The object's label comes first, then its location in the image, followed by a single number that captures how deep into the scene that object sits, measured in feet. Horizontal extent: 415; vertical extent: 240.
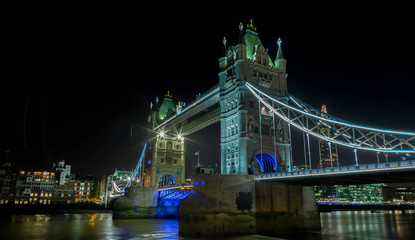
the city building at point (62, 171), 362.74
